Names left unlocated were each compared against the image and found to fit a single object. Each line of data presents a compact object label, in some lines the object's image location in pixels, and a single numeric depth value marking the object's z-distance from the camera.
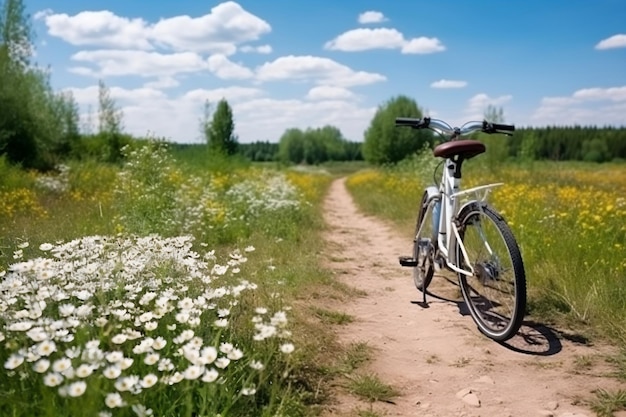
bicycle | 3.97
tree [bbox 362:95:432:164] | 42.81
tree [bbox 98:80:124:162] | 32.03
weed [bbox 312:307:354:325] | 4.73
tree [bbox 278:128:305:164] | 96.19
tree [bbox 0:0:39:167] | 19.59
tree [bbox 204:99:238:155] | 21.94
